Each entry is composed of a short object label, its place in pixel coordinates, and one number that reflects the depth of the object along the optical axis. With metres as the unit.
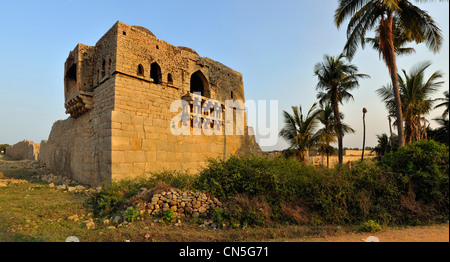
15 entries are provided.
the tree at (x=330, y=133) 13.24
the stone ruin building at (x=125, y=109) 8.18
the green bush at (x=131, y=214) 4.93
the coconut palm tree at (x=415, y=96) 12.91
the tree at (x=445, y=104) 16.93
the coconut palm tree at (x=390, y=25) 9.38
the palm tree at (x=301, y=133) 13.08
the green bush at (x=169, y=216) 4.94
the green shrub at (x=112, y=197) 5.70
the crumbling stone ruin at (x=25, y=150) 21.41
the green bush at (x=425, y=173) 5.06
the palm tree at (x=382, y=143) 21.14
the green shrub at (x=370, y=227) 4.34
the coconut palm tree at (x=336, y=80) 16.33
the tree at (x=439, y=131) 16.21
